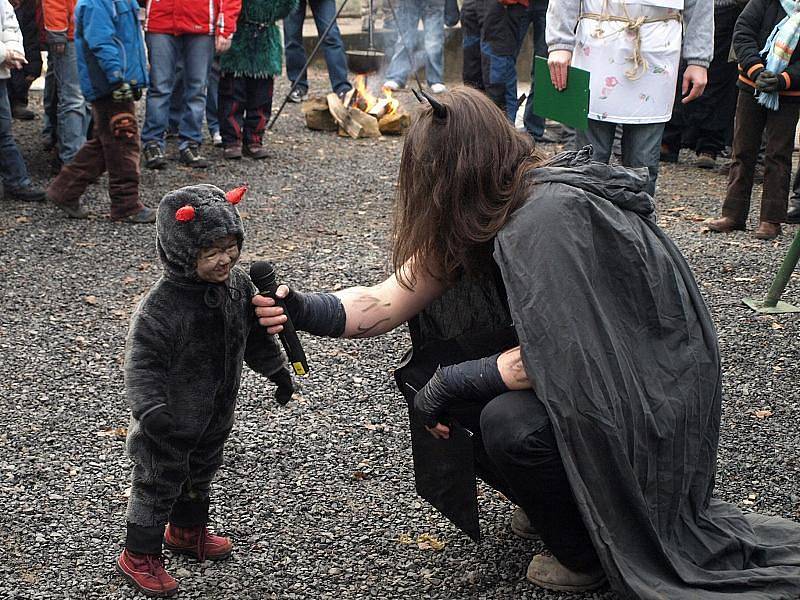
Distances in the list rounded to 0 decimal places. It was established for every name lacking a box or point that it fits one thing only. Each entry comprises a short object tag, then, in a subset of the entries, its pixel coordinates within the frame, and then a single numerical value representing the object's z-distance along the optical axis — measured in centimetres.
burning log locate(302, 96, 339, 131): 947
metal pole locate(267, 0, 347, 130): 935
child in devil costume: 256
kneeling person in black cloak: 242
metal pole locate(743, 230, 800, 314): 470
